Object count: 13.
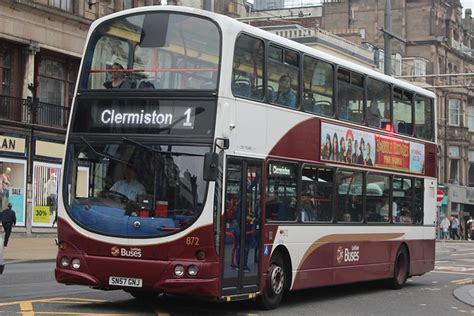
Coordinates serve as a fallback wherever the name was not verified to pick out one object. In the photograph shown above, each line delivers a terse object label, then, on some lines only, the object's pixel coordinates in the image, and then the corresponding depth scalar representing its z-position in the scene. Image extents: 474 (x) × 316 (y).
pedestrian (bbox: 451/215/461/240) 60.66
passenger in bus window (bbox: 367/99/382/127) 16.81
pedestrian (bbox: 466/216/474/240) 59.28
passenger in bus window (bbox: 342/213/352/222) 15.78
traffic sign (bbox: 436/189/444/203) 39.88
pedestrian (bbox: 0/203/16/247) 27.91
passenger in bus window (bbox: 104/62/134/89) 12.43
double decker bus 11.69
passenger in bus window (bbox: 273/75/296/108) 13.72
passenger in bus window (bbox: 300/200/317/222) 14.41
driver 11.91
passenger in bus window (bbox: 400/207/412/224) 18.45
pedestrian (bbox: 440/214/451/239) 57.25
